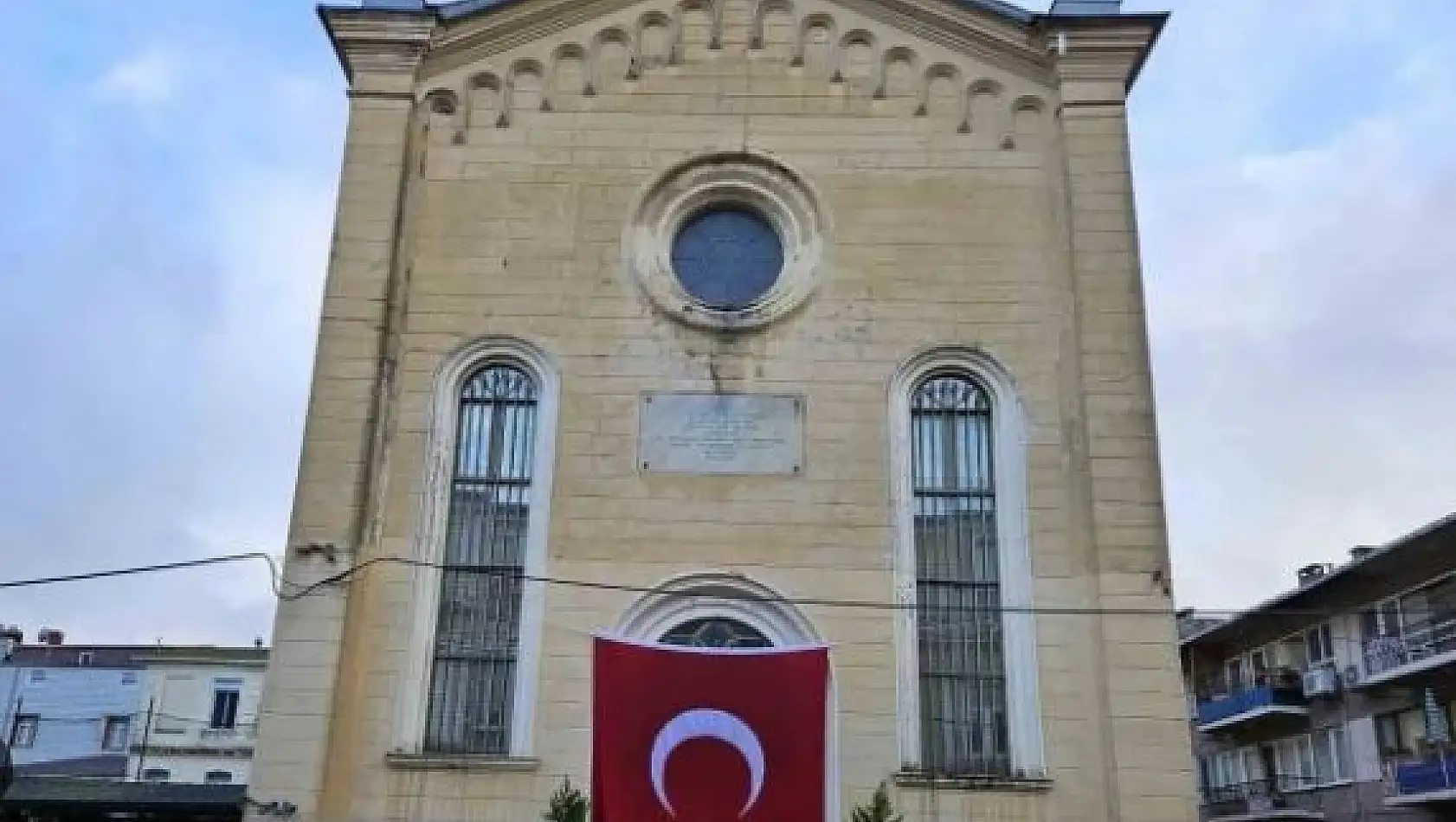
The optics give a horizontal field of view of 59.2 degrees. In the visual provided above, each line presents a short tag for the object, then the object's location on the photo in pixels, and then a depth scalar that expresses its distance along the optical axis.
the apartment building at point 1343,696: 22.98
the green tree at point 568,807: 10.86
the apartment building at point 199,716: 35.44
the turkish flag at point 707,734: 11.24
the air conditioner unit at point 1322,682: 25.98
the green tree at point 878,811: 10.80
